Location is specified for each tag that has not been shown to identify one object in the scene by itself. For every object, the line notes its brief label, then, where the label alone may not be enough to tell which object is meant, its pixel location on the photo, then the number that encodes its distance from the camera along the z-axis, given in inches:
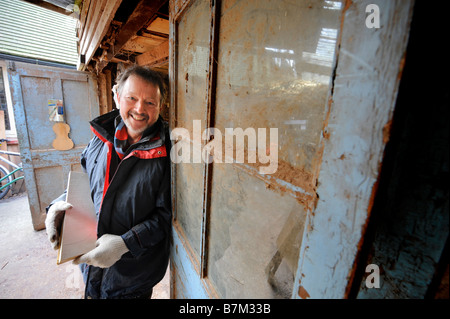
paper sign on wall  128.0
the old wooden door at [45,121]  120.3
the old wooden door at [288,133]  13.3
